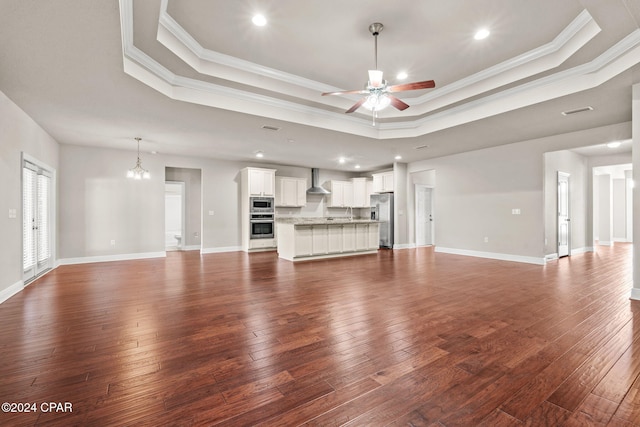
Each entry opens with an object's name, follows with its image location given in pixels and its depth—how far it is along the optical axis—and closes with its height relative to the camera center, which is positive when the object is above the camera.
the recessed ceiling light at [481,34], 3.15 +1.98
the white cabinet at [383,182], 9.29 +1.04
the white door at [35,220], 4.52 -0.08
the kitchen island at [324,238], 6.74 -0.60
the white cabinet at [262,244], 8.24 -0.85
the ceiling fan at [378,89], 3.02 +1.33
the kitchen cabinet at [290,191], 9.07 +0.72
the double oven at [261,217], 8.22 -0.08
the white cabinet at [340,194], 10.20 +0.69
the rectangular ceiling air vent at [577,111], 4.31 +1.56
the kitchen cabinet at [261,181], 8.13 +0.95
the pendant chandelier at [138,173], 6.44 +0.94
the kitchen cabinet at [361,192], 10.58 +0.80
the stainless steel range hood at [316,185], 9.69 +0.99
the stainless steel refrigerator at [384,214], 9.09 -0.02
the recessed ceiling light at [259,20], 2.92 +1.99
